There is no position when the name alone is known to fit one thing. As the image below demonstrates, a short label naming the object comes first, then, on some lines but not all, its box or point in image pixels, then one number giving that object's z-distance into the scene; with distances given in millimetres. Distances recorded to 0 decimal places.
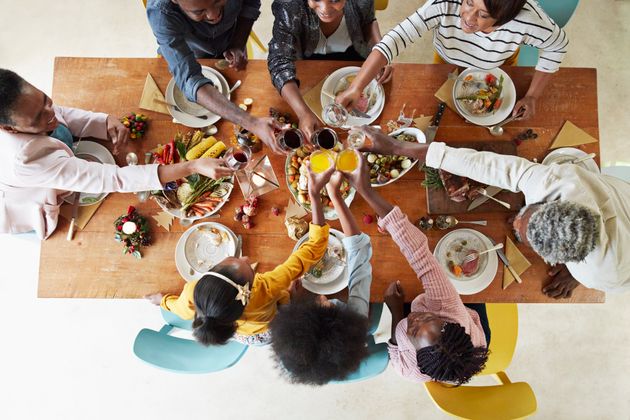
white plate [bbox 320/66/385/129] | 2027
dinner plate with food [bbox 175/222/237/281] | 1959
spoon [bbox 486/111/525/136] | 1985
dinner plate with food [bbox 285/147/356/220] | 1914
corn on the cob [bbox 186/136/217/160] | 1999
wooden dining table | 1959
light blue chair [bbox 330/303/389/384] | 1814
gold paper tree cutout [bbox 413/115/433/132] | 2023
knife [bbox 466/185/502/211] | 1927
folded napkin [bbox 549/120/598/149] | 1988
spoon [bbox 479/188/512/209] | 1896
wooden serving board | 1927
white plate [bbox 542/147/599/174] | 1935
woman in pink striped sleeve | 1598
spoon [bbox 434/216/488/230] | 1927
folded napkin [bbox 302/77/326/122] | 2070
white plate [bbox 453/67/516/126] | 1997
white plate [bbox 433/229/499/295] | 1921
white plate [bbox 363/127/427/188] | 1924
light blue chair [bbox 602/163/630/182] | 2350
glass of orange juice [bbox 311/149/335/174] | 1882
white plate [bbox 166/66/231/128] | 2047
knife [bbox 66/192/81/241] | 1991
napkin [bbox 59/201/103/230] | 2004
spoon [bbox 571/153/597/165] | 1935
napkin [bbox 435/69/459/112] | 2027
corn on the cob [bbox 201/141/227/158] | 1992
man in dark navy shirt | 1820
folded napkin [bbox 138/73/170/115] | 2066
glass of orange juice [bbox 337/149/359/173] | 1825
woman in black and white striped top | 1830
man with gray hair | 1486
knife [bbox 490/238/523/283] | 1923
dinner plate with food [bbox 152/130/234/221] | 1970
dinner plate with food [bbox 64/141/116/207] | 2053
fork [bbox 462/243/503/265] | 1906
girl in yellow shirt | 1597
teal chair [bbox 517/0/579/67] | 2277
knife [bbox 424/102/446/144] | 1997
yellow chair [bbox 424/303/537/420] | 1785
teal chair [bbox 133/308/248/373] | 1935
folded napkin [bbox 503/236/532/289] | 1931
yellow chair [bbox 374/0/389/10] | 2428
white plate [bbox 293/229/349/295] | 1922
